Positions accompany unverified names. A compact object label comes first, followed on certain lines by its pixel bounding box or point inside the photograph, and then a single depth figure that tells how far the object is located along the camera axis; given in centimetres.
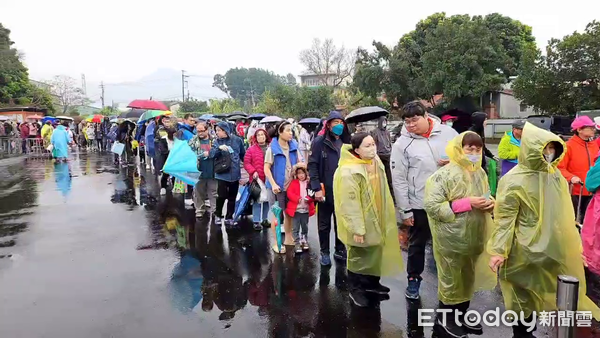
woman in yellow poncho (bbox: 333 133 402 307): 378
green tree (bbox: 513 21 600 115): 1980
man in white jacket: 385
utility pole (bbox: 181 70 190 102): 7206
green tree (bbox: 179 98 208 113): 6046
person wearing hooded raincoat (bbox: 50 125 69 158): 1641
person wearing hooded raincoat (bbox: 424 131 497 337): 322
